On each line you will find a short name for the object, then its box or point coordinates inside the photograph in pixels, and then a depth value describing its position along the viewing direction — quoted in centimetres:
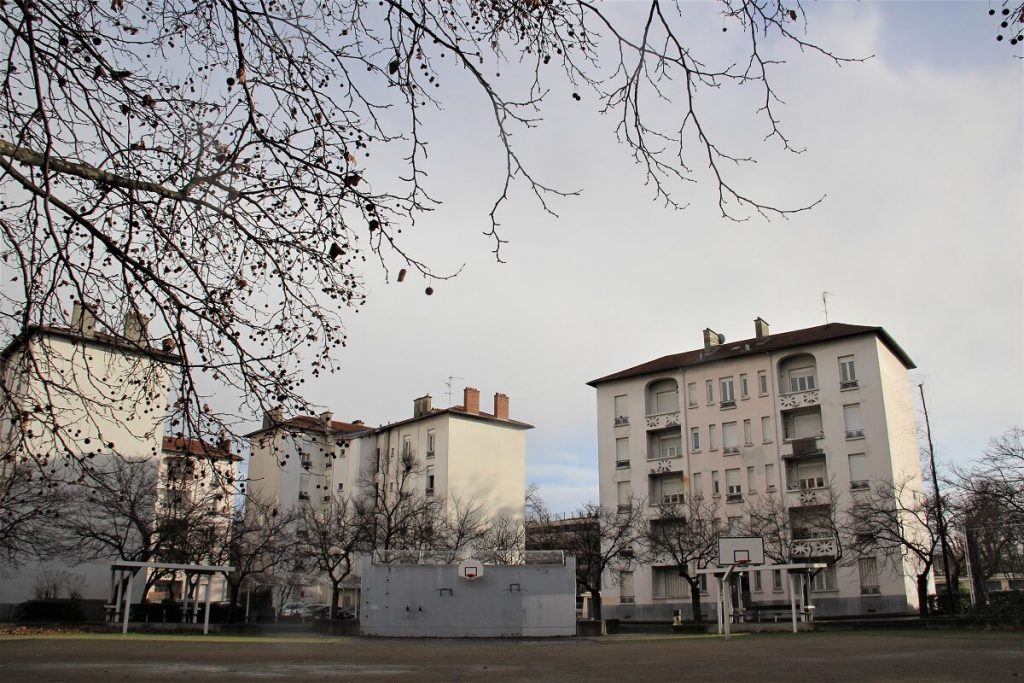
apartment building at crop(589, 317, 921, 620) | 5003
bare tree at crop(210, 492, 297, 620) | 4712
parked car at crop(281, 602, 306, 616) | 7069
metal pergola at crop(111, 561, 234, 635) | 3189
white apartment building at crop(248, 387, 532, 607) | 6831
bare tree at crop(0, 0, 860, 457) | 722
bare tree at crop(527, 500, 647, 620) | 5269
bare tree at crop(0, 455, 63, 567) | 3488
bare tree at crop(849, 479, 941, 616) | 4016
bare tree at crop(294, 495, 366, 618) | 5006
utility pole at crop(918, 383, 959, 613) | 3825
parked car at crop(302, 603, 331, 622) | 6612
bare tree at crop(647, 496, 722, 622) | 4878
